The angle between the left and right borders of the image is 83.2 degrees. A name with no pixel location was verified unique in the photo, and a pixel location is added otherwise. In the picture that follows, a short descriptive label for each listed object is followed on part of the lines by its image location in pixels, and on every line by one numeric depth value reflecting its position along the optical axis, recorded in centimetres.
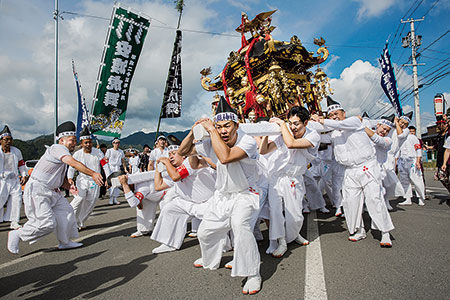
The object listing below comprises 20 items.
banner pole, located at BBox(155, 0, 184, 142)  743
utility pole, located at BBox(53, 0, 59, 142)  953
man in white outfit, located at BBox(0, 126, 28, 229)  539
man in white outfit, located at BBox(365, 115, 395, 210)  389
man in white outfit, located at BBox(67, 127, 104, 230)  491
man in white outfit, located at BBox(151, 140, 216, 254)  354
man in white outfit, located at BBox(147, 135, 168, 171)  708
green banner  722
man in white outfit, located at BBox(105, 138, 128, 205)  952
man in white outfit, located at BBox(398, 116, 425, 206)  619
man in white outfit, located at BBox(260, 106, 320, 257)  320
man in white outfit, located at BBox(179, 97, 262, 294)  234
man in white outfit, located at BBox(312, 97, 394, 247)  345
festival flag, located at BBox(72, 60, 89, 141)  992
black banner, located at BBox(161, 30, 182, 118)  760
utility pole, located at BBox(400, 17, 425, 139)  1788
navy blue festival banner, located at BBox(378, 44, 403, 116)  1102
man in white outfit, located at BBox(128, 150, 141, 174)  1284
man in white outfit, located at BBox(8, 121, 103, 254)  346
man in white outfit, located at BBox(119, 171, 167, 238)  439
